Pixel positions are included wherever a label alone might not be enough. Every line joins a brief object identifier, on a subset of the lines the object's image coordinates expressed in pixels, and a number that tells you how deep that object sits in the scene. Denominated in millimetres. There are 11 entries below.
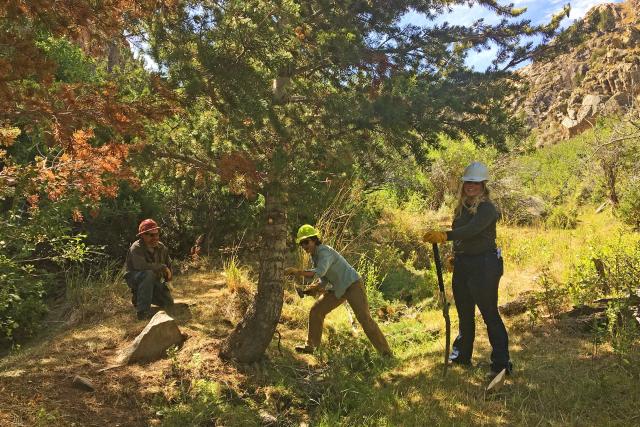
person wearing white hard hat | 4180
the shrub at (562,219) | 12577
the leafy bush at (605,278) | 5363
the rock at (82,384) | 4179
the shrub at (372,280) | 7473
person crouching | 5867
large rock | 4844
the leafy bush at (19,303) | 5180
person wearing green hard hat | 5117
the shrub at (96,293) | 6289
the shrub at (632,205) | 10062
